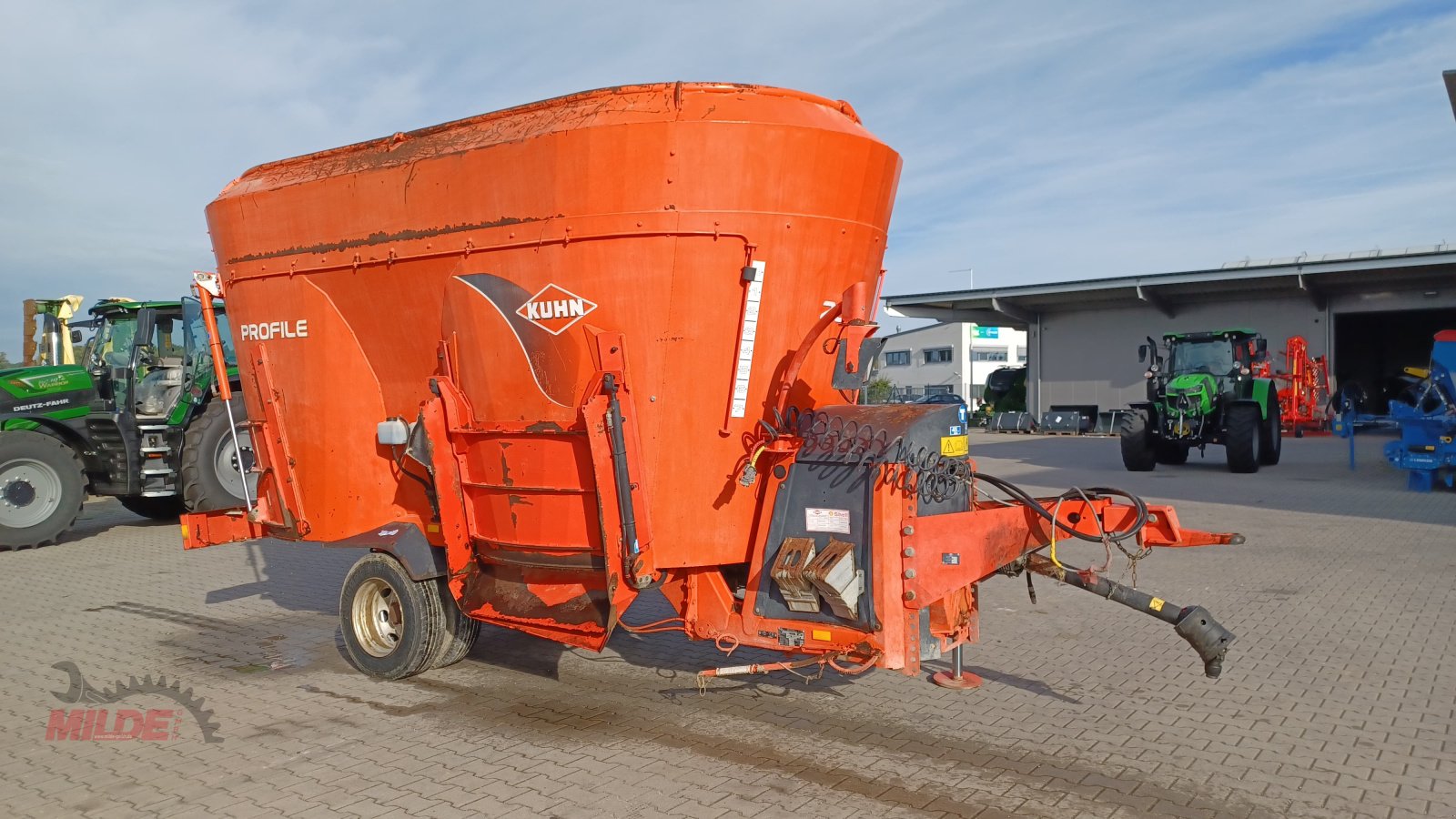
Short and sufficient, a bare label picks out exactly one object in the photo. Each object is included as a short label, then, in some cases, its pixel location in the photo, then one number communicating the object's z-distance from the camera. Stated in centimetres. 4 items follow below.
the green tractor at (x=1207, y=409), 1664
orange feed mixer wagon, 475
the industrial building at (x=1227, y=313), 2733
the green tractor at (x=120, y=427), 1170
